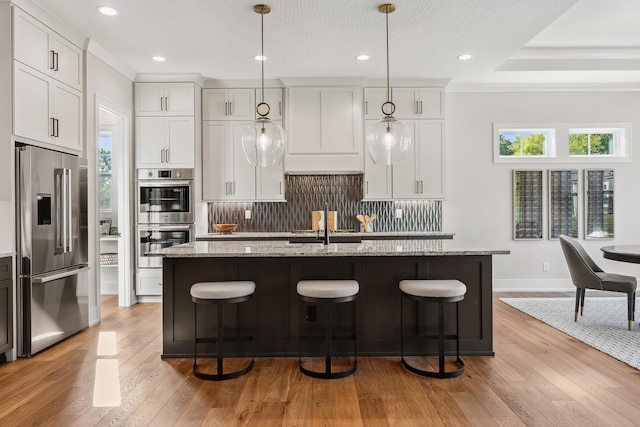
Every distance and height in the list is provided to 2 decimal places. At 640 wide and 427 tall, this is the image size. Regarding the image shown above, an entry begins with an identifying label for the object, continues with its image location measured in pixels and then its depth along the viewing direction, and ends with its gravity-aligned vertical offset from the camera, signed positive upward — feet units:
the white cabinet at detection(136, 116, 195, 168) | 17.65 +2.75
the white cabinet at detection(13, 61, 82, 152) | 10.98 +2.86
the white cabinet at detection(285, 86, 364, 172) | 18.21 +3.79
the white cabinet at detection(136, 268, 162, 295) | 17.54 -2.87
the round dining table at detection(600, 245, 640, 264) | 12.07 -1.30
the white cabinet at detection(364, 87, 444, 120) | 18.37 +4.64
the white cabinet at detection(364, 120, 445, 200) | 18.37 +1.61
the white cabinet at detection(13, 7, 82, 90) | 11.00 +4.54
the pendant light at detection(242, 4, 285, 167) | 11.10 +1.80
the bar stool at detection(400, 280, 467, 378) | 9.30 -1.90
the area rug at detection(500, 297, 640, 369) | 11.31 -3.70
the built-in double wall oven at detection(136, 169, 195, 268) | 17.42 -0.07
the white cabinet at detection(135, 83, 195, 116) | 17.71 +4.66
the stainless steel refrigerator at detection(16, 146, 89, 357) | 10.98 -1.02
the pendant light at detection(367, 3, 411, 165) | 10.85 +1.78
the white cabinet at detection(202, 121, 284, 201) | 18.40 +1.64
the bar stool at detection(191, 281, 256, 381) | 9.32 -1.92
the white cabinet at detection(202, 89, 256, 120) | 18.47 +4.55
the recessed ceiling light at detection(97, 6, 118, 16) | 11.75 +5.58
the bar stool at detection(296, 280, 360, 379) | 9.28 -1.90
